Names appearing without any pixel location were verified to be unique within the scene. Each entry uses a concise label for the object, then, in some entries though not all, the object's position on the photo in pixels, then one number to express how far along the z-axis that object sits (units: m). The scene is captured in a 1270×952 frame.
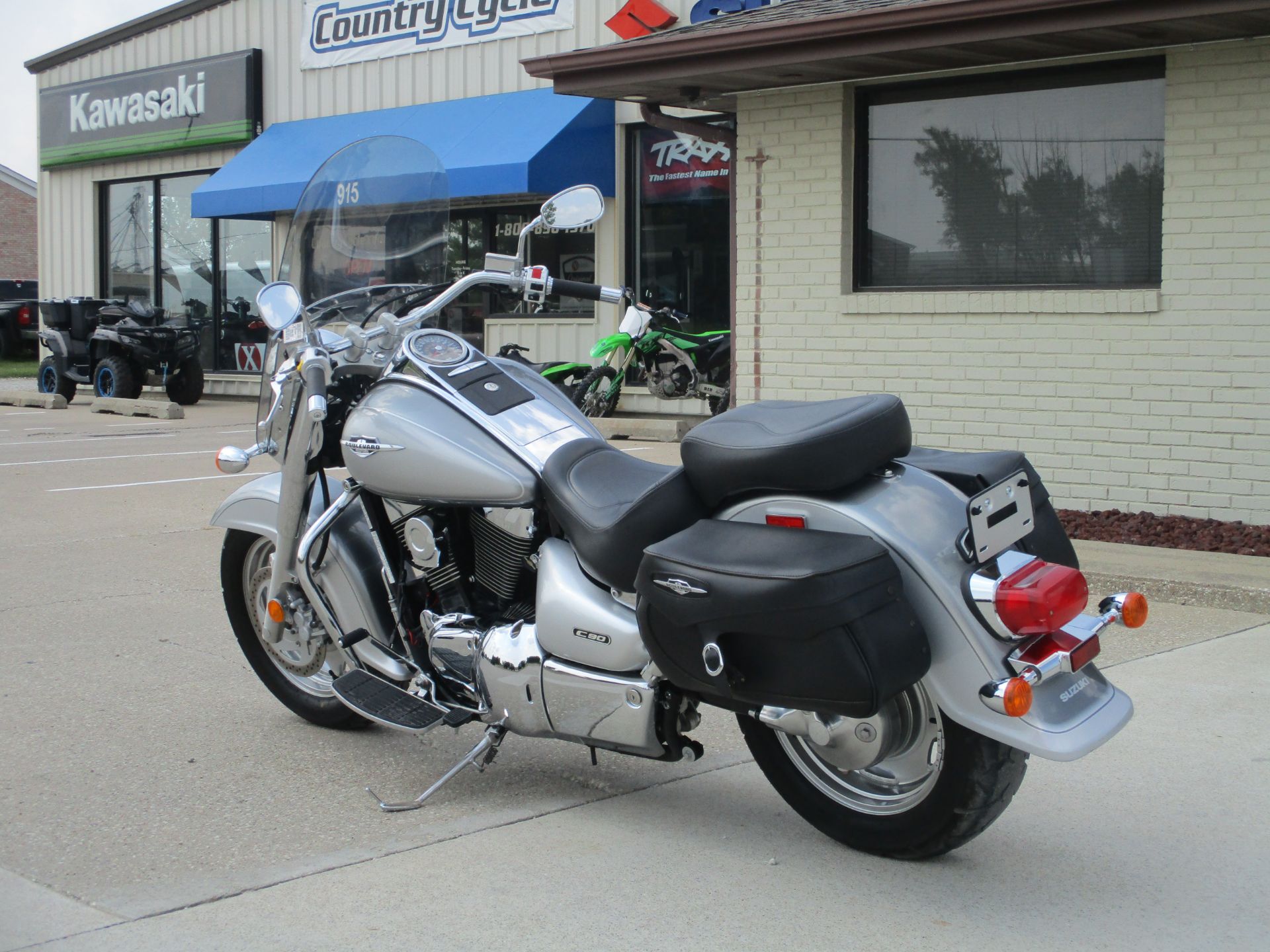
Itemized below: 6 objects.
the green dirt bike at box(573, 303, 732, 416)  13.07
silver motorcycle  3.12
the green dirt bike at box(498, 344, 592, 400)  13.61
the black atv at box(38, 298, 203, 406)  17.34
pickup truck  31.06
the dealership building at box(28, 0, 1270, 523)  7.81
